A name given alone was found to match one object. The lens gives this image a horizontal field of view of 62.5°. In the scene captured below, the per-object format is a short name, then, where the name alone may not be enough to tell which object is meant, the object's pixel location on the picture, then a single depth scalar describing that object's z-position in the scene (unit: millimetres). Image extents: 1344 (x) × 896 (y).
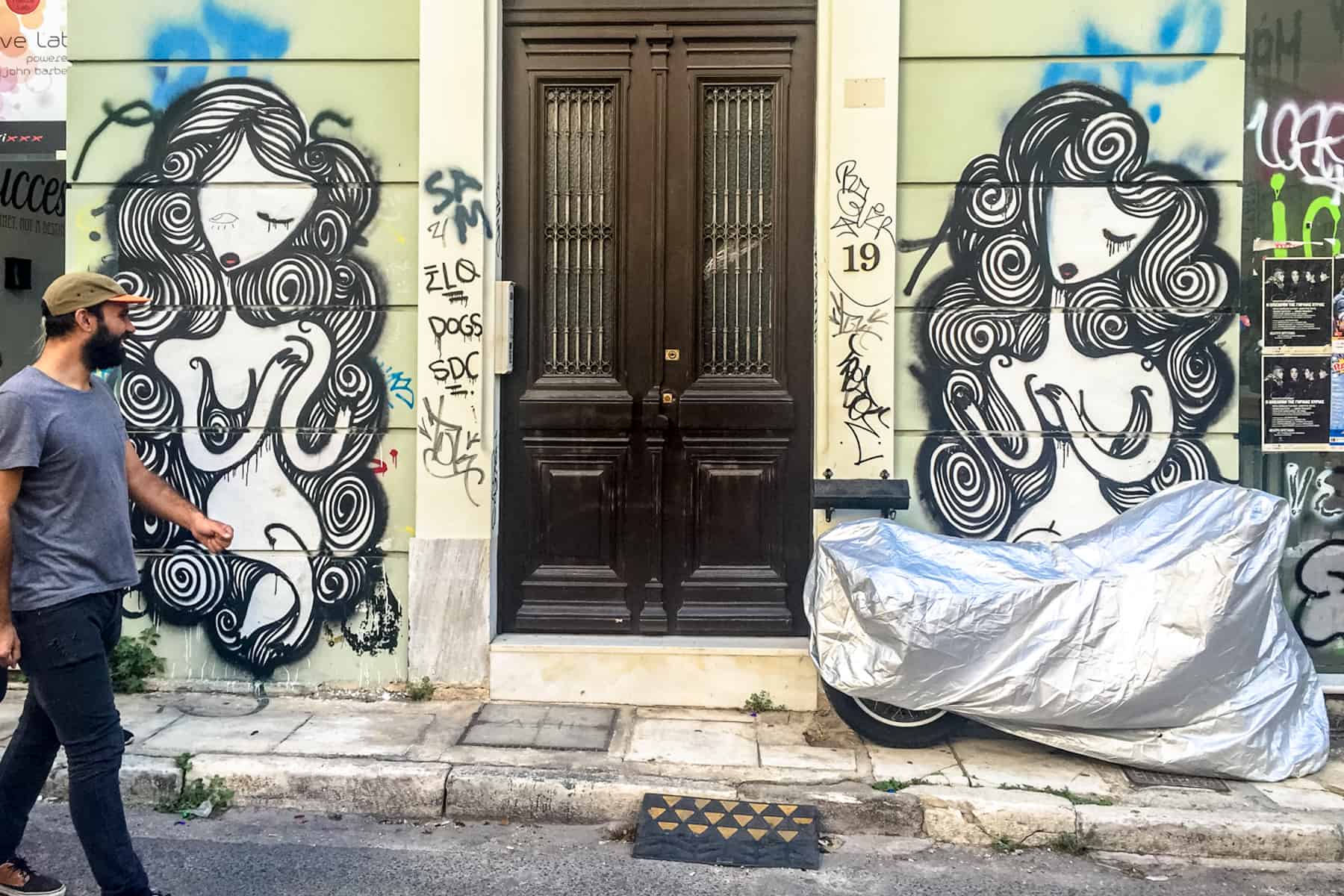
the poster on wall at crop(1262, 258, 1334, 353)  5598
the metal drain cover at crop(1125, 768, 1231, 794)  4656
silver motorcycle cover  4629
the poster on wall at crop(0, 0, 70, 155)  5945
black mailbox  5297
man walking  3332
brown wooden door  5848
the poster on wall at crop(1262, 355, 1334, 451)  5617
